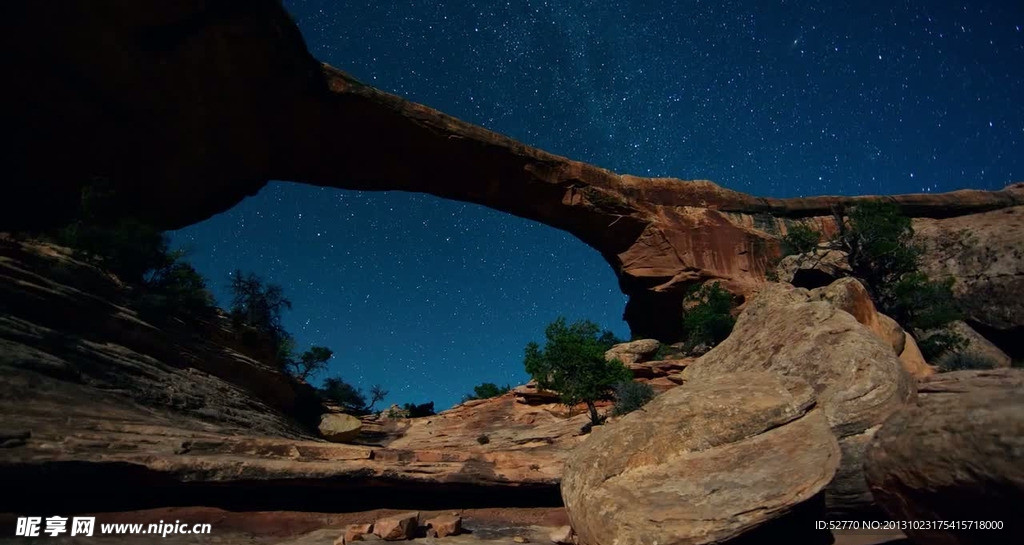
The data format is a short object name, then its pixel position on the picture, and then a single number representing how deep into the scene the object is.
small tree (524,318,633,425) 24.02
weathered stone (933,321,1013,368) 23.92
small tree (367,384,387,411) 51.64
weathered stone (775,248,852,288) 26.52
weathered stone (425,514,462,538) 7.31
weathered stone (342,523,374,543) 6.62
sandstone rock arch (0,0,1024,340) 16.20
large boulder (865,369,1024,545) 2.79
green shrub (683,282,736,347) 27.62
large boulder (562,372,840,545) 4.18
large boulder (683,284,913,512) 5.68
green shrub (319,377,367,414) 43.30
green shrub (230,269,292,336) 31.47
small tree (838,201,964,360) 23.52
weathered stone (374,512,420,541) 6.79
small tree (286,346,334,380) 45.31
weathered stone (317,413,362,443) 23.78
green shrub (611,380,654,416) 20.61
